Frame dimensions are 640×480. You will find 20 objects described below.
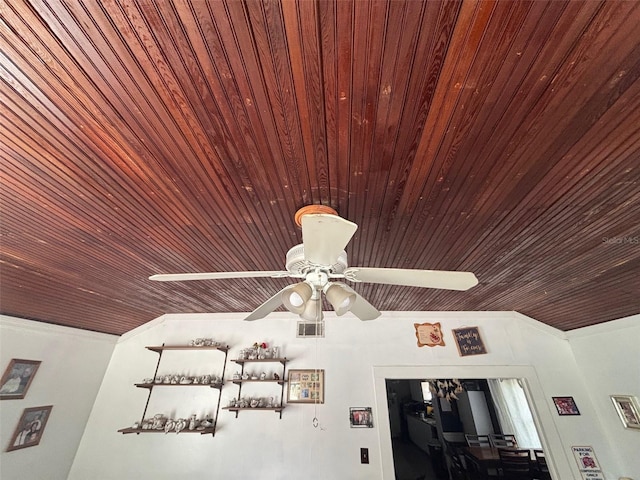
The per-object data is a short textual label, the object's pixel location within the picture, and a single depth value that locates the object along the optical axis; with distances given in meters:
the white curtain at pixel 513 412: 4.54
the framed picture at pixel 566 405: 2.79
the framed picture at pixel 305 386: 2.98
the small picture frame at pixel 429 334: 3.19
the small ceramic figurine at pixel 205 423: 2.84
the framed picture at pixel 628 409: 2.44
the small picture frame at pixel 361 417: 2.85
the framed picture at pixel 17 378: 2.44
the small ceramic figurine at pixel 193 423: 2.82
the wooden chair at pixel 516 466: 3.42
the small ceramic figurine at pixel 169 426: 2.80
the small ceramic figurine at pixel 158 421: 2.86
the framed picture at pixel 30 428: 2.48
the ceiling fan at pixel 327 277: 1.24
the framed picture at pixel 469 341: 3.11
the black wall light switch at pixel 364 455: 2.71
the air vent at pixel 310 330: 3.29
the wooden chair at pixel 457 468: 4.12
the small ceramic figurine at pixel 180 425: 2.80
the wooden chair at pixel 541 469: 3.48
